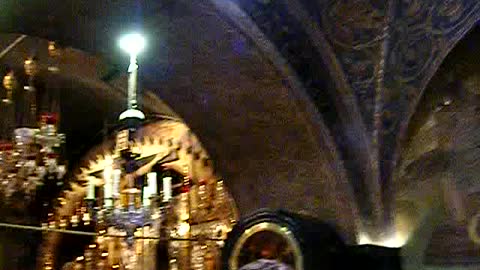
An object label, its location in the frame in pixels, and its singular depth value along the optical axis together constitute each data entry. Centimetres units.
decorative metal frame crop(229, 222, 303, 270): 479
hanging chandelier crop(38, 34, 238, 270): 568
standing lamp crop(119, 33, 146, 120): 511
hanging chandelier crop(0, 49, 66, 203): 620
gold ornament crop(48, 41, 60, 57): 633
